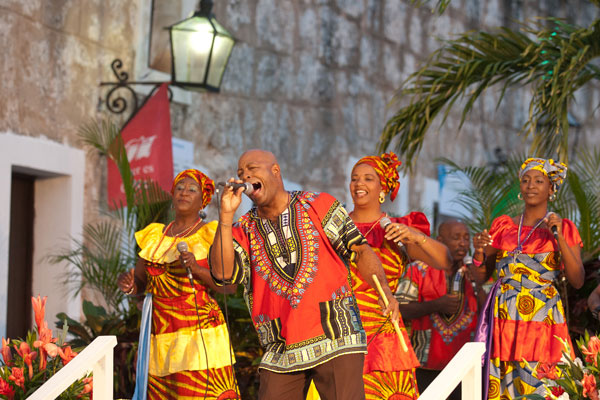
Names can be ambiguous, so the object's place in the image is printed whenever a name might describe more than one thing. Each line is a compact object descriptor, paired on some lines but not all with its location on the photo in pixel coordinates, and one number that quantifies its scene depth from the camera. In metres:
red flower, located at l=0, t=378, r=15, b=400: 8.63
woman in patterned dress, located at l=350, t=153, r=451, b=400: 9.44
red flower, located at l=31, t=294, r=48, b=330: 9.25
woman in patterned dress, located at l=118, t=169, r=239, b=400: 10.25
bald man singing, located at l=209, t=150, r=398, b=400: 7.64
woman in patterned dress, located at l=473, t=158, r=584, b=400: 10.15
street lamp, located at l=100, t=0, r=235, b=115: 15.85
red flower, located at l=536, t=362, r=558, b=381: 9.17
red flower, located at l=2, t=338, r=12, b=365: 9.16
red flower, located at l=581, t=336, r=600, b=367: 8.63
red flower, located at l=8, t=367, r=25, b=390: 8.76
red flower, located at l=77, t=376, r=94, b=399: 8.96
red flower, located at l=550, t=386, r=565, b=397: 8.62
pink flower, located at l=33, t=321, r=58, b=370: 9.00
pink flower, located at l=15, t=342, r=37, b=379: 8.97
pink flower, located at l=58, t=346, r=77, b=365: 9.02
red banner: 16.10
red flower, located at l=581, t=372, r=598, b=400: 8.21
